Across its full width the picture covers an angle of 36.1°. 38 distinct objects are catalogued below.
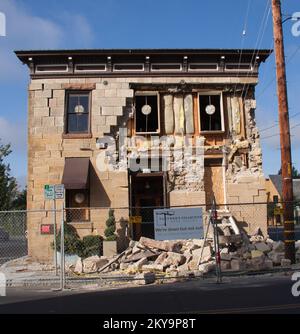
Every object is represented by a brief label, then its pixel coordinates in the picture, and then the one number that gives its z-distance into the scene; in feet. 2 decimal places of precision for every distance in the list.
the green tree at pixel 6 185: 108.58
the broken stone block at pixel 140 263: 49.40
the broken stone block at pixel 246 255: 51.49
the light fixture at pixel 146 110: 66.49
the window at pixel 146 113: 66.59
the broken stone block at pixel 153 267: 48.47
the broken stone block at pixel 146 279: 41.19
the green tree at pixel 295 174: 338.30
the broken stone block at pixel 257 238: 61.26
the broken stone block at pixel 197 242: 56.34
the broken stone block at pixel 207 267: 45.68
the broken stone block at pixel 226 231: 60.15
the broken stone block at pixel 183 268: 47.61
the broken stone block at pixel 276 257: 49.19
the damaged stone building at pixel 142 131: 64.08
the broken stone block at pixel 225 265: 47.80
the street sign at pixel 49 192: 47.79
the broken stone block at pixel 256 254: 51.01
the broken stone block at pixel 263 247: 54.08
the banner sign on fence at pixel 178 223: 42.57
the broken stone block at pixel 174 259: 50.06
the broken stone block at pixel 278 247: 53.39
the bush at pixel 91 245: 59.57
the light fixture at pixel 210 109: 67.05
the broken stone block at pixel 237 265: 47.11
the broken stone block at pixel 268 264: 46.84
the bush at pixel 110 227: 60.44
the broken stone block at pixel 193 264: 48.37
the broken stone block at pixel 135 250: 55.01
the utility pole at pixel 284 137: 48.70
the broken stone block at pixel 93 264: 50.49
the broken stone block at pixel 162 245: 55.24
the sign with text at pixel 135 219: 59.98
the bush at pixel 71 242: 59.00
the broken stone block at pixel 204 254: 50.44
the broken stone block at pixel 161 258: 51.03
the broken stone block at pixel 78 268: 50.16
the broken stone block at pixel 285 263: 47.51
